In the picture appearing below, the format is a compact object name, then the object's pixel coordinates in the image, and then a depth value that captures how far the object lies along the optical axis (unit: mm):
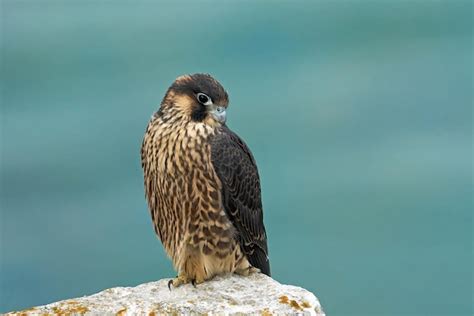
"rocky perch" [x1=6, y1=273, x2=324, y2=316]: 10180
